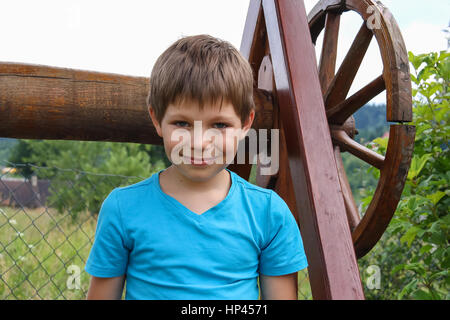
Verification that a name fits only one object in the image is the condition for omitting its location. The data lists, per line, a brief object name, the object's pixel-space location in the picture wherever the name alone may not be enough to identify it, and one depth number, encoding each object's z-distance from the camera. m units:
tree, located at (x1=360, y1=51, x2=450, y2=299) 2.06
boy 1.12
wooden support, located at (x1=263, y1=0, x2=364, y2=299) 1.33
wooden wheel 1.68
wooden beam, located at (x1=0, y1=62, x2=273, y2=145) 1.76
